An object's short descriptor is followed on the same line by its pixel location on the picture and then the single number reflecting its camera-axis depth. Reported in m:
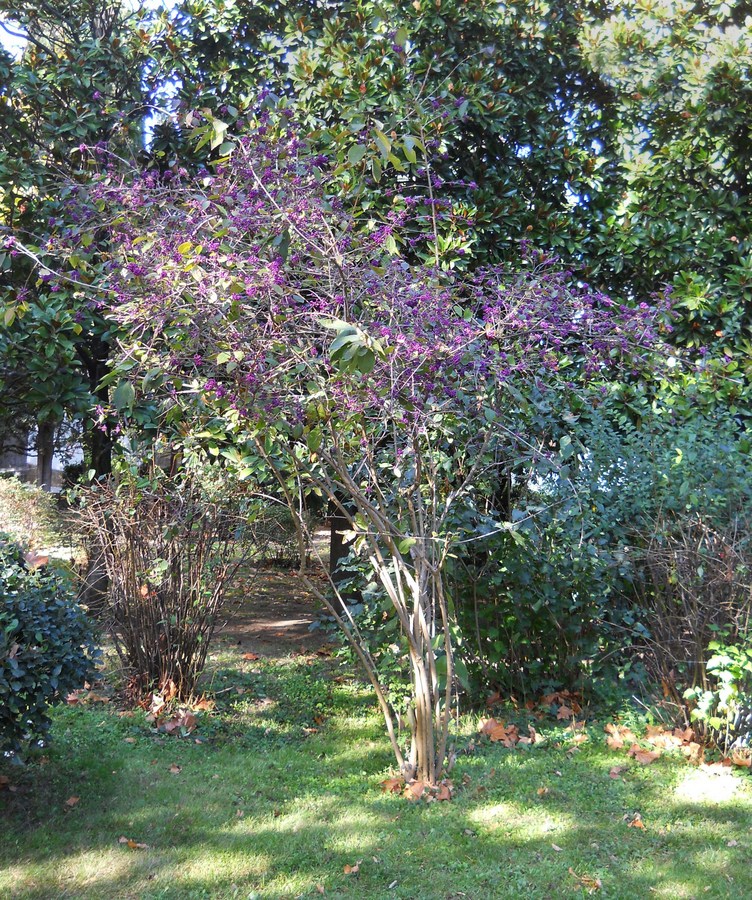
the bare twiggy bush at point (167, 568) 5.02
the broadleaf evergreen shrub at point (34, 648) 3.50
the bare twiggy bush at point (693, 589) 4.31
